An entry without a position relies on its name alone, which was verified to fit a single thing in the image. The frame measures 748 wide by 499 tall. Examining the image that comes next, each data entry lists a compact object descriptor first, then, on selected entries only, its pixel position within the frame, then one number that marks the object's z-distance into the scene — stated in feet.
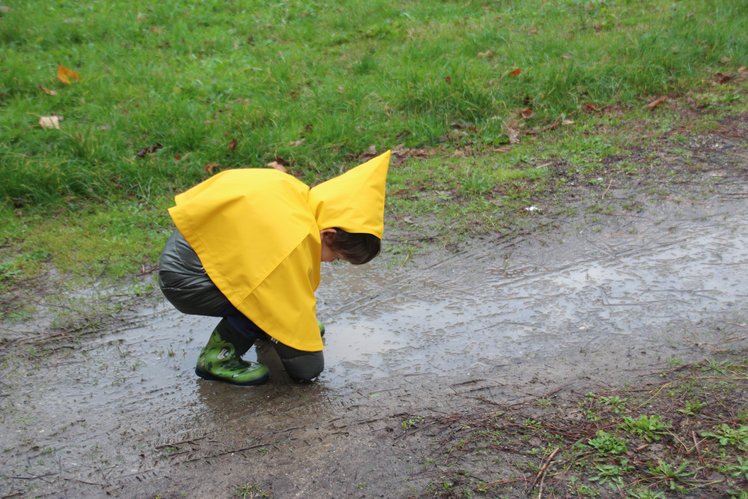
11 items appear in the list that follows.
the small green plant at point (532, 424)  9.45
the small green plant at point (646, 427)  9.14
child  9.77
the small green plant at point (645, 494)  8.19
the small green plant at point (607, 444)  8.89
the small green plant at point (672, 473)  8.39
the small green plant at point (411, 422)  9.67
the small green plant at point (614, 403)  9.62
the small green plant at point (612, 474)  8.45
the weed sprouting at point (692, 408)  9.42
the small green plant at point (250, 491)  8.70
